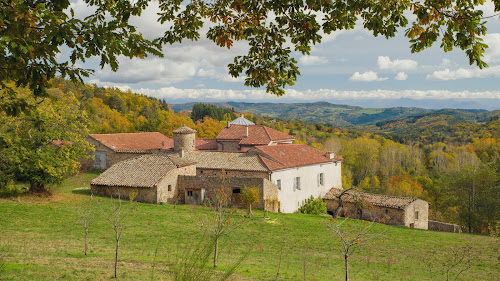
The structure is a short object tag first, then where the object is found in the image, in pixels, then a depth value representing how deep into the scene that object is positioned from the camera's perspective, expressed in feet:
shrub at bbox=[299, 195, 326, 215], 112.98
